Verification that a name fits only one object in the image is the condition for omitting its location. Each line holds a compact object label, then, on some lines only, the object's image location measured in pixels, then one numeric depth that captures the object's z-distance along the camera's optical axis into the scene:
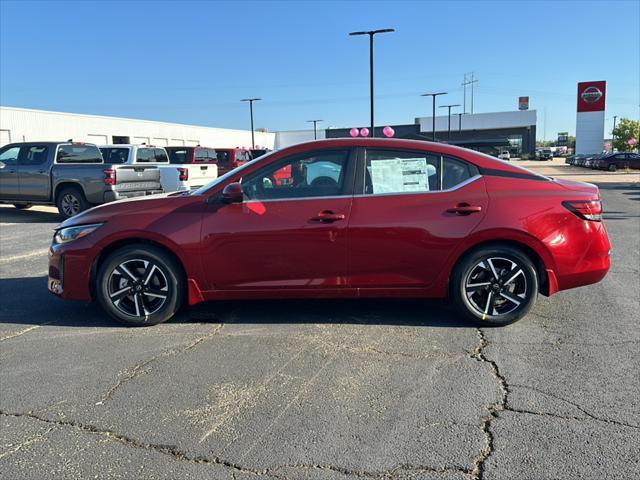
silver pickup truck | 12.44
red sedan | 4.50
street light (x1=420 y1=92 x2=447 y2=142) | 48.91
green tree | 83.19
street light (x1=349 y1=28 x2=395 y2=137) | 26.48
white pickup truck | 14.51
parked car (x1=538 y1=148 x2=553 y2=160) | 86.50
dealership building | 37.21
